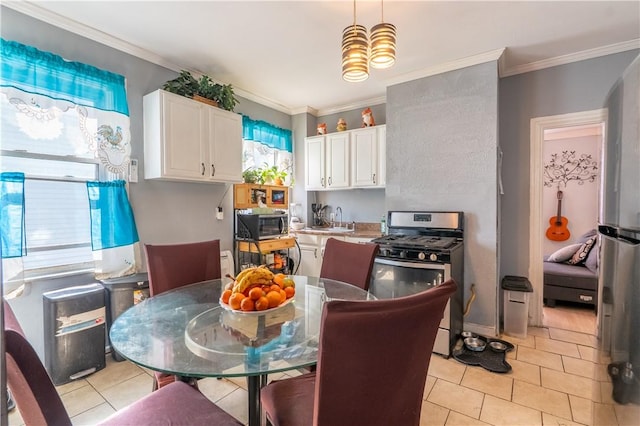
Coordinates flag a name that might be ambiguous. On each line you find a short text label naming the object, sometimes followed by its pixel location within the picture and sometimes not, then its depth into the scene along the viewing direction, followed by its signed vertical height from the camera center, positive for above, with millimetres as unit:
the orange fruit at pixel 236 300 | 1389 -453
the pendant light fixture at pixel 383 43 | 1669 +891
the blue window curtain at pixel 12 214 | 1958 -70
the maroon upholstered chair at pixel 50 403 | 785 -599
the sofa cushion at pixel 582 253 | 3664 -626
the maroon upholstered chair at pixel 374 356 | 765 -427
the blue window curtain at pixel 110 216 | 2430 -107
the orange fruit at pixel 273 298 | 1410 -451
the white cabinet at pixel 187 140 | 2705 +616
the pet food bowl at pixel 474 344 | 2531 -1214
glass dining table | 1046 -553
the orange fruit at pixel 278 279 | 1552 -403
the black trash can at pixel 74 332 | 2072 -921
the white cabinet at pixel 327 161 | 4043 +573
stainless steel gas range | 2504 -514
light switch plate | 2688 +299
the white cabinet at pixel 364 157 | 3789 +585
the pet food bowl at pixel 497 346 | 2516 -1228
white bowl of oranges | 1391 -433
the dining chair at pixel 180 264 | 1917 -425
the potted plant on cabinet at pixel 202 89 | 2916 +1144
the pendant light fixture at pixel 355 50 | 1686 +858
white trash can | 2818 -997
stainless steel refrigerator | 913 -147
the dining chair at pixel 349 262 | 2068 -428
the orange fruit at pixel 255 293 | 1396 -423
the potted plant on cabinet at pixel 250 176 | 3672 +334
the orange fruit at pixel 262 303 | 1392 -467
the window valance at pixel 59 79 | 2033 +934
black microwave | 3412 -270
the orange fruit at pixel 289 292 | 1538 -459
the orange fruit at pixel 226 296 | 1460 -458
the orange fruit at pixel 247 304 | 1380 -466
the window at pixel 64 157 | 2064 +358
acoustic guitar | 4747 -414
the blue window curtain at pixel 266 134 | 3805 +933
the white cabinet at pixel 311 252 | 3936 -662
